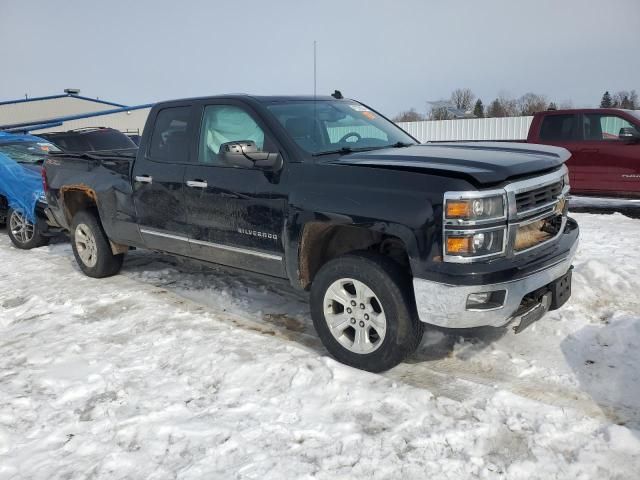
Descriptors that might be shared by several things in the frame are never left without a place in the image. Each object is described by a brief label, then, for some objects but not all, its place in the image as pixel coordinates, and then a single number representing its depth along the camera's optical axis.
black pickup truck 3.15
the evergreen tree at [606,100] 60.76
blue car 7.58
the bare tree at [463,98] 64.75
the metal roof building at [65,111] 29.47
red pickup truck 9.01
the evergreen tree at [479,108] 59.56
